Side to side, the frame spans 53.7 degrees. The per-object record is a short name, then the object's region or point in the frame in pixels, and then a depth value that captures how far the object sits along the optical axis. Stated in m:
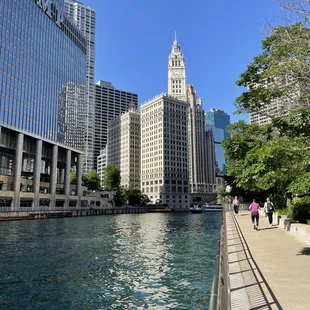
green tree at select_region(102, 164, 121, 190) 147.38
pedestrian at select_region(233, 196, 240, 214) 49.07
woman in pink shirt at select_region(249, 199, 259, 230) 23.93
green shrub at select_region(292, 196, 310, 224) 23.38
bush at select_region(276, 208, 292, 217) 27.07
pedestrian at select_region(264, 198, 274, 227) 27.09
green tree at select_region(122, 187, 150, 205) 158.38
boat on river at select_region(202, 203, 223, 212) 158.00
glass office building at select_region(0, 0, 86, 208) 79.56
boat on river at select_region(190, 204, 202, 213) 139.59
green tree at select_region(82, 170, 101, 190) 145.25
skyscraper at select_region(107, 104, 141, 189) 199.12
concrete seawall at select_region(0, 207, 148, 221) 67.62
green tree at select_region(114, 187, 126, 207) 148.32
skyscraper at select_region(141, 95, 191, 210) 184.75
